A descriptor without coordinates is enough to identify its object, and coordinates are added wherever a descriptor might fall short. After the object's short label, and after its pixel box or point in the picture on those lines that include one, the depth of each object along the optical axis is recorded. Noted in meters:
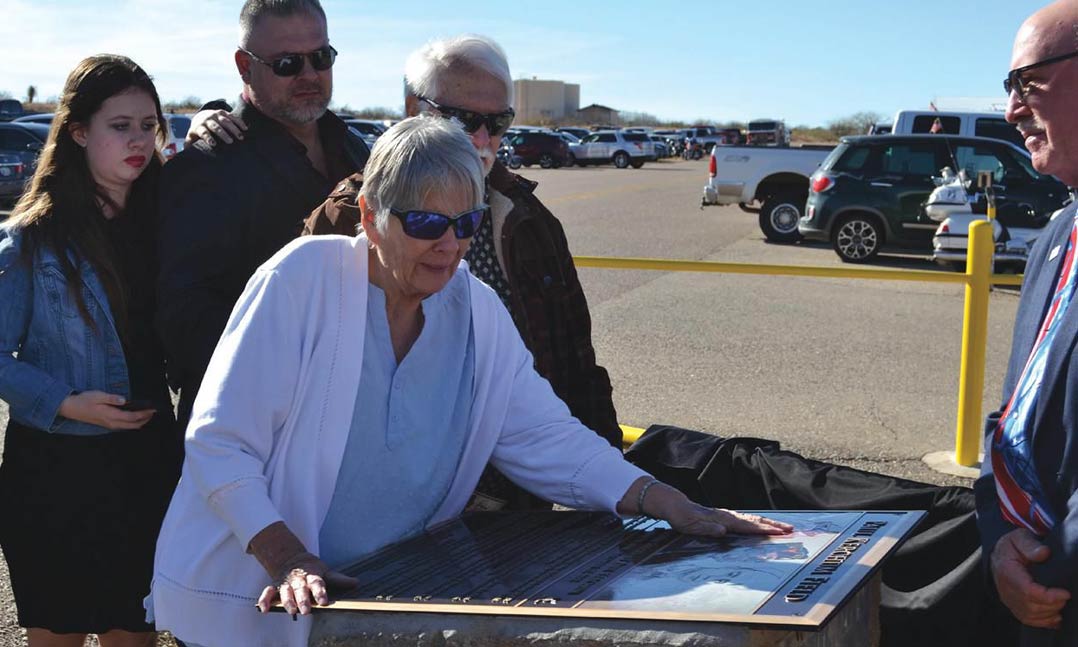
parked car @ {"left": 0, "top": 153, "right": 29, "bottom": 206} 19.30
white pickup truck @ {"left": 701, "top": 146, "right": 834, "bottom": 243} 18.39
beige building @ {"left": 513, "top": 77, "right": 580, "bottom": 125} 114.85
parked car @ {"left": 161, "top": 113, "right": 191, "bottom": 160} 21.14
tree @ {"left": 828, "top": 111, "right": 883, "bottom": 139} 81.66
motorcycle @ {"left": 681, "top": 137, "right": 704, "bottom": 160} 59.56
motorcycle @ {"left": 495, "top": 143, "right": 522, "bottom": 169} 41.05
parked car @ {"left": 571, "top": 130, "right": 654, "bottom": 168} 46.16
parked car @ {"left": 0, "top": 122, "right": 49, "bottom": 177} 19.70
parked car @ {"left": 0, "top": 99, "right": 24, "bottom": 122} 32.78
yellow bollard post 5.59
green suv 15.12
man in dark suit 2.14
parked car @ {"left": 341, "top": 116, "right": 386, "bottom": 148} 28.70
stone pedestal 1.70
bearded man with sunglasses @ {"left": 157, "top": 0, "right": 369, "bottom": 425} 2.83
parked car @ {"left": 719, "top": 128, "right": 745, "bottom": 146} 58.66
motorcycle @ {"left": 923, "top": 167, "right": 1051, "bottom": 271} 13.27
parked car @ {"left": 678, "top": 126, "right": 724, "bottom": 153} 62.39
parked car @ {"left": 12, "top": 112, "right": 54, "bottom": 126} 24.27
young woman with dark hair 2.88
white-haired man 2.93
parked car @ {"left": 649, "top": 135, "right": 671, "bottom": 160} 52.66
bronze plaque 1.79
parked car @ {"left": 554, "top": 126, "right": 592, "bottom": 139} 51.09
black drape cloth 3.01
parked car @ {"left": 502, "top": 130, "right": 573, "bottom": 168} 43.72
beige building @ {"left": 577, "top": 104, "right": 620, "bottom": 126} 112.38
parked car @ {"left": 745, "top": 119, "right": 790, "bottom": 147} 49.66
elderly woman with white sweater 2.06
